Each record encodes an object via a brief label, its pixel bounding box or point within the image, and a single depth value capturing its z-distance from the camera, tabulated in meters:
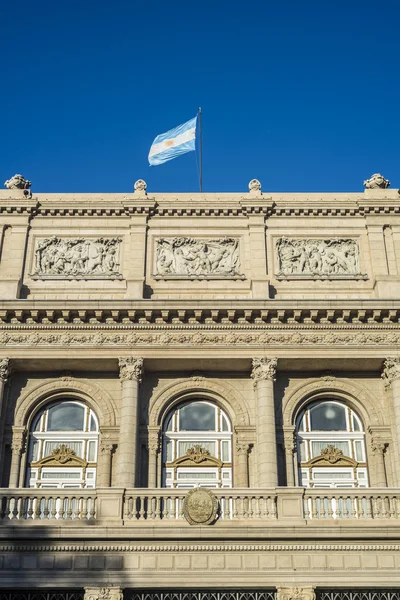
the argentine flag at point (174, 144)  36.22
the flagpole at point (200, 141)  37.81
